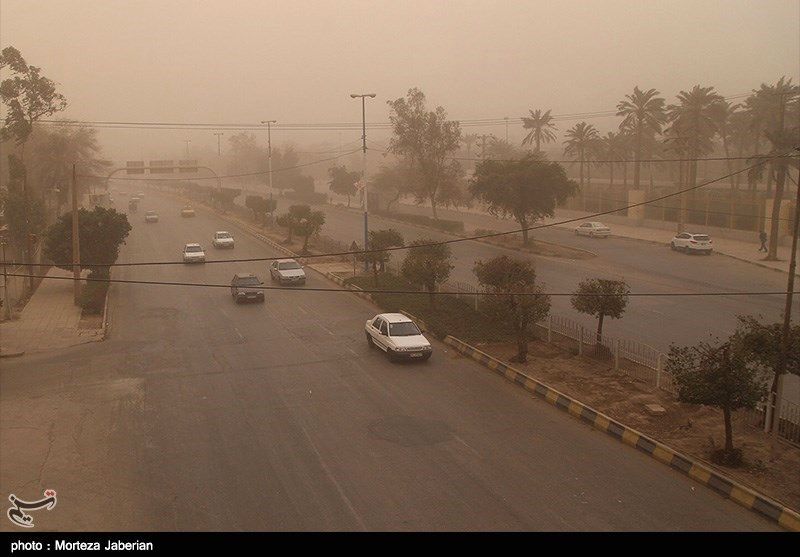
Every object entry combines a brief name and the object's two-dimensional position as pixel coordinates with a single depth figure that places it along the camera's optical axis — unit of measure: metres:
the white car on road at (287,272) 39.12
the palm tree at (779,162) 40.44
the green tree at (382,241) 36.84
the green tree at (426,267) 30.20
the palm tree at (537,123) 90.69
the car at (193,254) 46.97
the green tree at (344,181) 91.50
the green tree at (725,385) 14.97
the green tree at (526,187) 49.56
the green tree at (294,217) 52.38
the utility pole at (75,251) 33.35
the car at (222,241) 55.81
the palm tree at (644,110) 67.31
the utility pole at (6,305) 30.16
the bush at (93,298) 32.41
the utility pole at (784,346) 15.93
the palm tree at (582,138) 81.50
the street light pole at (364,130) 43.39
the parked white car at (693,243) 48.34
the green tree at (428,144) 64.88
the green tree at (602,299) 23.29
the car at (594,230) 59.34
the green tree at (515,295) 23.52
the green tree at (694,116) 58.72
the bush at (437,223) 64.06
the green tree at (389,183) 83.14
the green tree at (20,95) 47.16
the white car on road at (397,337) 23.92
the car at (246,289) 34.97
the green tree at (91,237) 35.94
